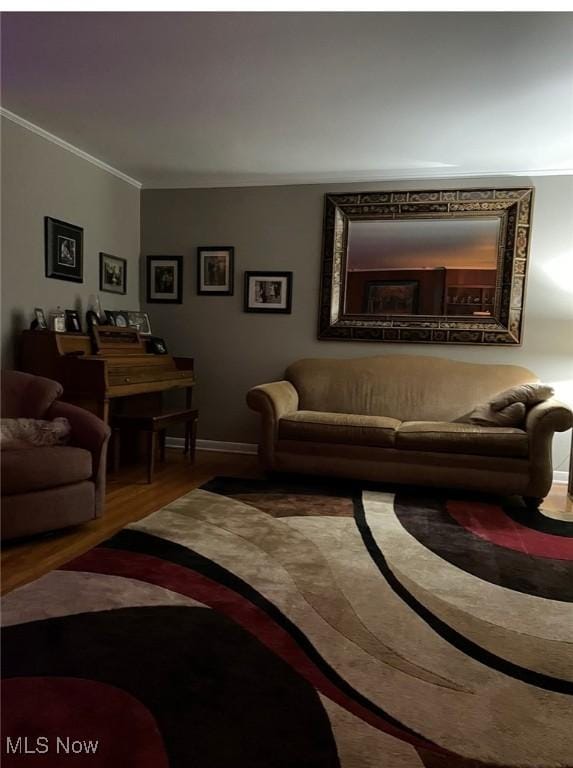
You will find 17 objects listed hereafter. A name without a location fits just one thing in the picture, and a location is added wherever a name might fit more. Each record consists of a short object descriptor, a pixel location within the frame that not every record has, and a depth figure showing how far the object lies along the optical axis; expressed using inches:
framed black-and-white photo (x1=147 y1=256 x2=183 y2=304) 199.3
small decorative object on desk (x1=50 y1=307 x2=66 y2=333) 149.4
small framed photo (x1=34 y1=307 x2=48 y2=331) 144.8
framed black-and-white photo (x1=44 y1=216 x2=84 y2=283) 152.4
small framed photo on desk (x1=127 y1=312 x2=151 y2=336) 185.5
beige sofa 137.4
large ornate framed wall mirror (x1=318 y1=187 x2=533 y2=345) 169.5
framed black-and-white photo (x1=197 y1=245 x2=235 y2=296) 194.5
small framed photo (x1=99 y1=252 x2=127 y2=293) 179.3
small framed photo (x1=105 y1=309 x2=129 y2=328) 175.2
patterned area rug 53.7
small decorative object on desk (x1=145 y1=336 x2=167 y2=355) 184.7
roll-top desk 138.3
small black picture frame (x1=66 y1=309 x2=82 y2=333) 155.7
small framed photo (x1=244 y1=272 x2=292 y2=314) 189.9
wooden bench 149.7
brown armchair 100.4
